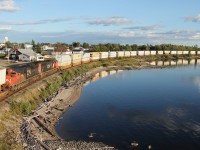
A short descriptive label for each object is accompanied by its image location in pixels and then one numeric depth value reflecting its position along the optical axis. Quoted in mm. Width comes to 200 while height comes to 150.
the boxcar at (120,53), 101703
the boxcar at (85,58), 71437
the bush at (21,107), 25290
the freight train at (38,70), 27939
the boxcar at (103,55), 87720
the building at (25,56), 66908
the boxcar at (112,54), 95556
